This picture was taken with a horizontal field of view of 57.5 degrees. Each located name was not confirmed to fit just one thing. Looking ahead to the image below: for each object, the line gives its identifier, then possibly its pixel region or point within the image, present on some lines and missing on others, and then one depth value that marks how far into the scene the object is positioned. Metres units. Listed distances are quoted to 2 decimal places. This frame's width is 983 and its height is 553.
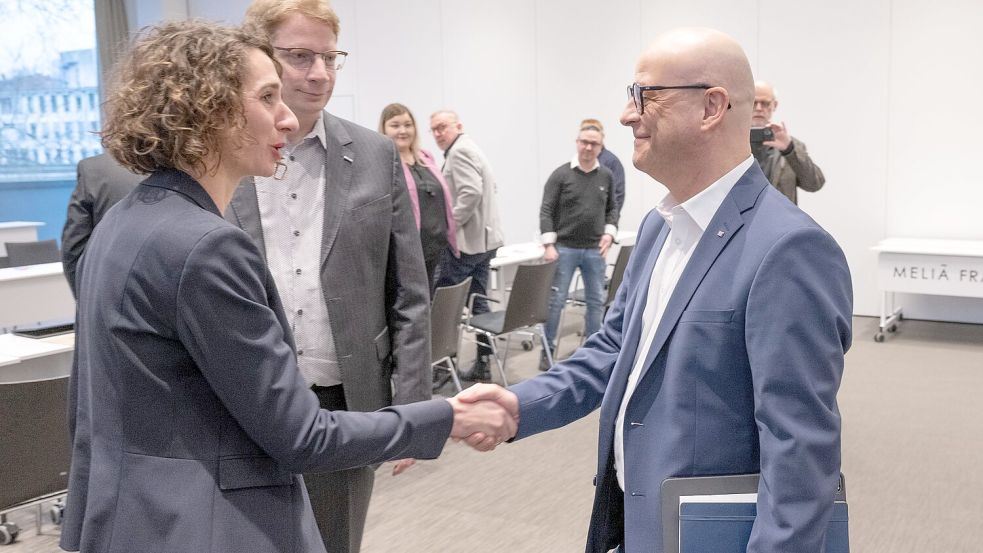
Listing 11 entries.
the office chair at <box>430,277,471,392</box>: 4.95
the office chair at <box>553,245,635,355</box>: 6.75
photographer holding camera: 4.68
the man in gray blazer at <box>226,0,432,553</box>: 2.00
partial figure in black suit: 3.64
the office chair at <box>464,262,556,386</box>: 5.61
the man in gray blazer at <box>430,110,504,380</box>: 6.22
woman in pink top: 5.61
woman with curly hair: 1.24
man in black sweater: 6.58
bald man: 1.36
